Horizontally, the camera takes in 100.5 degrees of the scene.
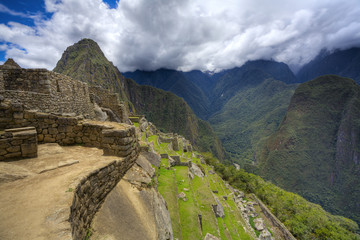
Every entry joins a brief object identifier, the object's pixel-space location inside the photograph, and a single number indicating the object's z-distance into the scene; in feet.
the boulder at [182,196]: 44.97
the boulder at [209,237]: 34.75
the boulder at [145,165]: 23.71
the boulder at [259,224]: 67.92
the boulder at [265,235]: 63.60
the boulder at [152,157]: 42.44
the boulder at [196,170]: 80.77
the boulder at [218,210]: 54.93
